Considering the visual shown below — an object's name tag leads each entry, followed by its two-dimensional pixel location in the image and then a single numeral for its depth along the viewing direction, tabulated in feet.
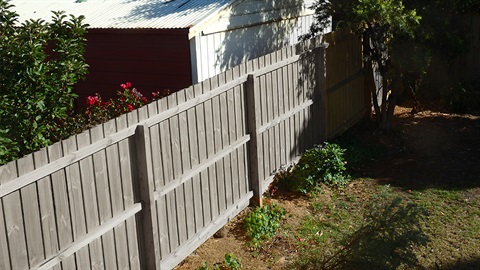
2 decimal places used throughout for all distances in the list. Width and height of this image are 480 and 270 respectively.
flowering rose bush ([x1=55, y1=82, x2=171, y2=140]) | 28.55
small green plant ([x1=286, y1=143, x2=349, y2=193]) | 32.32
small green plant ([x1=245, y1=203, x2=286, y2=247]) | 27.04
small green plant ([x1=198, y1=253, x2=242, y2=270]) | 24.38
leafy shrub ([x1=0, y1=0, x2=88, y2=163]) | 24.48
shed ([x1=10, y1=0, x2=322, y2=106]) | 35.78
